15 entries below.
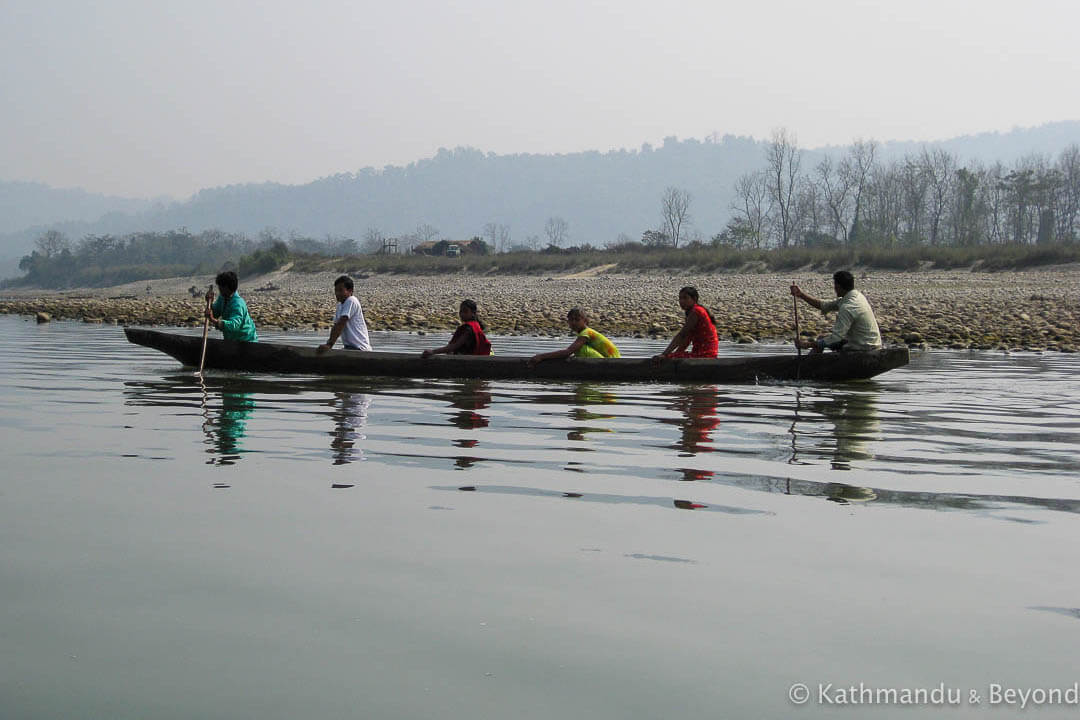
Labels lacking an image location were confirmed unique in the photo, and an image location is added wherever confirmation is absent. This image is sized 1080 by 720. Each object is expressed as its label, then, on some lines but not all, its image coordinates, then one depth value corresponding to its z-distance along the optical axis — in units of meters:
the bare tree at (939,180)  75.19
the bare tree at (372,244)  128.12
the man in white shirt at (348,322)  11.88
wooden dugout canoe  11.17
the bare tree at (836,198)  75.25
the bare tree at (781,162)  72.37
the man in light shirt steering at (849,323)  11.34
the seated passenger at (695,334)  11.41
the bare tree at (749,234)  67.69
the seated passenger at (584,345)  11.24
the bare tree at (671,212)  81.57
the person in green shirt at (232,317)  12.50
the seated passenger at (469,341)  11.81
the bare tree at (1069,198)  71.62
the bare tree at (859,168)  75.31
